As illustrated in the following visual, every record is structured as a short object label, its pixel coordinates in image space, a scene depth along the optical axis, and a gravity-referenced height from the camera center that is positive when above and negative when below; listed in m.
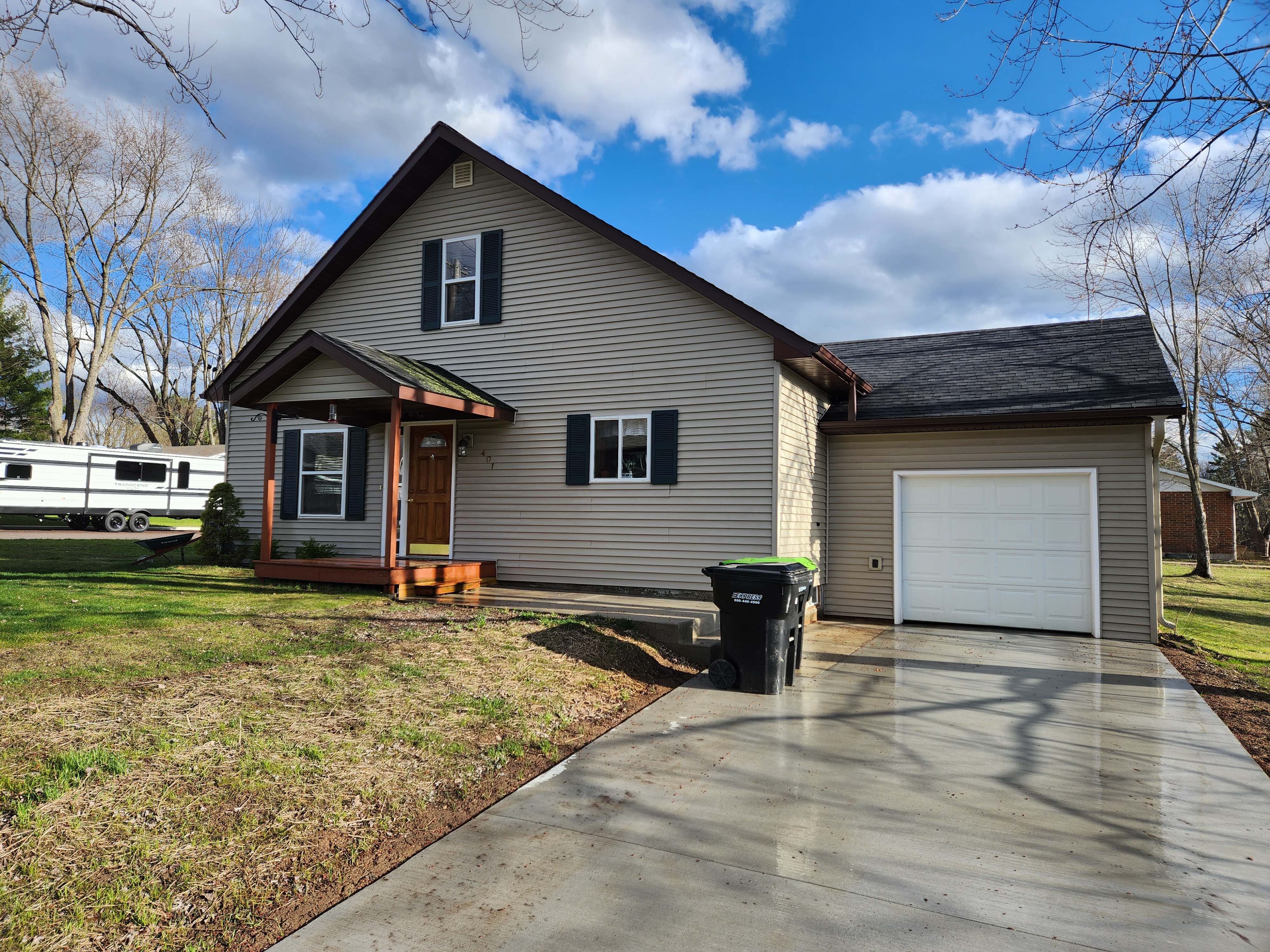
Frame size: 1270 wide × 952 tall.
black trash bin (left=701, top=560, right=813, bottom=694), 6.37 -0.79
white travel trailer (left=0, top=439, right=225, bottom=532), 19.28 +1.10
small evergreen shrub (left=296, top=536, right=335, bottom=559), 11.11 -0.38
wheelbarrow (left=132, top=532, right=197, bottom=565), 11.84 -0.34
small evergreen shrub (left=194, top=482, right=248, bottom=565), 12.02 -0.10
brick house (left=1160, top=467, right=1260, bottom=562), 27.17 +0.64
